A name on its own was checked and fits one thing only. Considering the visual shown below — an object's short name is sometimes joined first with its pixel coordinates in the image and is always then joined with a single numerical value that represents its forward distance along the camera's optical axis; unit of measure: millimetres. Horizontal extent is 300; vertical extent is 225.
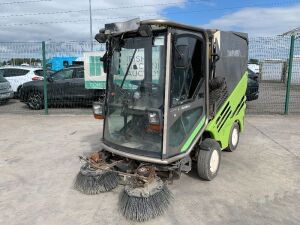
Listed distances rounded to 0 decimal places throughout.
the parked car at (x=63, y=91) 7723
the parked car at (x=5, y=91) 8461
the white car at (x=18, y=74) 9780
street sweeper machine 2539
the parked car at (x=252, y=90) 7827
